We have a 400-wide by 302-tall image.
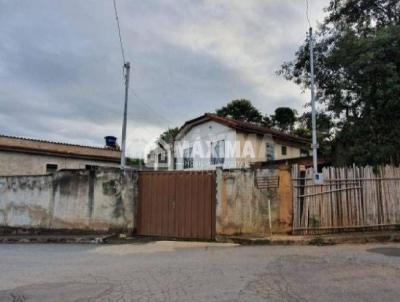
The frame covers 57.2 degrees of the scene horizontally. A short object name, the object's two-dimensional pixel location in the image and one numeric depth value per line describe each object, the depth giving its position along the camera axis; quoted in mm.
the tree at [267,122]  42219
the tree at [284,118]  41094
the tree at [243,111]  42188
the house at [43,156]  22281
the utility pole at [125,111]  16172
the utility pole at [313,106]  12352
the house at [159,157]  30625
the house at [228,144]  22000
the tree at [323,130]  15359
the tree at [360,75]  13172
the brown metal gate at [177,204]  12195
